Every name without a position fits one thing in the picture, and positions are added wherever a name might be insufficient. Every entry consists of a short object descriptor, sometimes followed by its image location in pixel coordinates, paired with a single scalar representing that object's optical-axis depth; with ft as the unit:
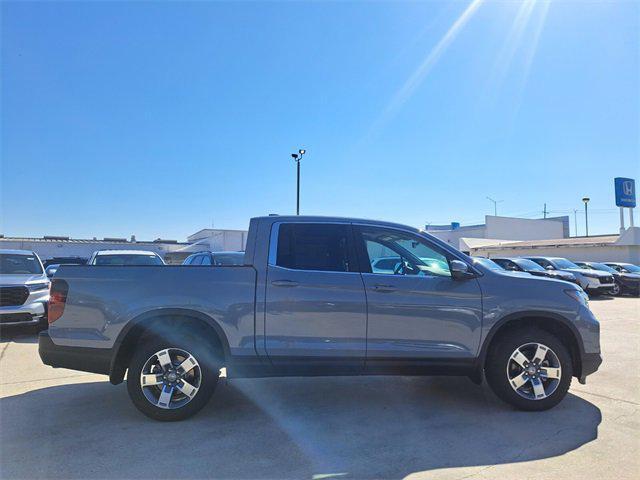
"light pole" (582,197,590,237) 216.47
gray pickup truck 13.41
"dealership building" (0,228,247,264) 144.05
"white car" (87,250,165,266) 32.91
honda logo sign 96.94
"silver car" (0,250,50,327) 27.16
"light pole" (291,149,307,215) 68.03
